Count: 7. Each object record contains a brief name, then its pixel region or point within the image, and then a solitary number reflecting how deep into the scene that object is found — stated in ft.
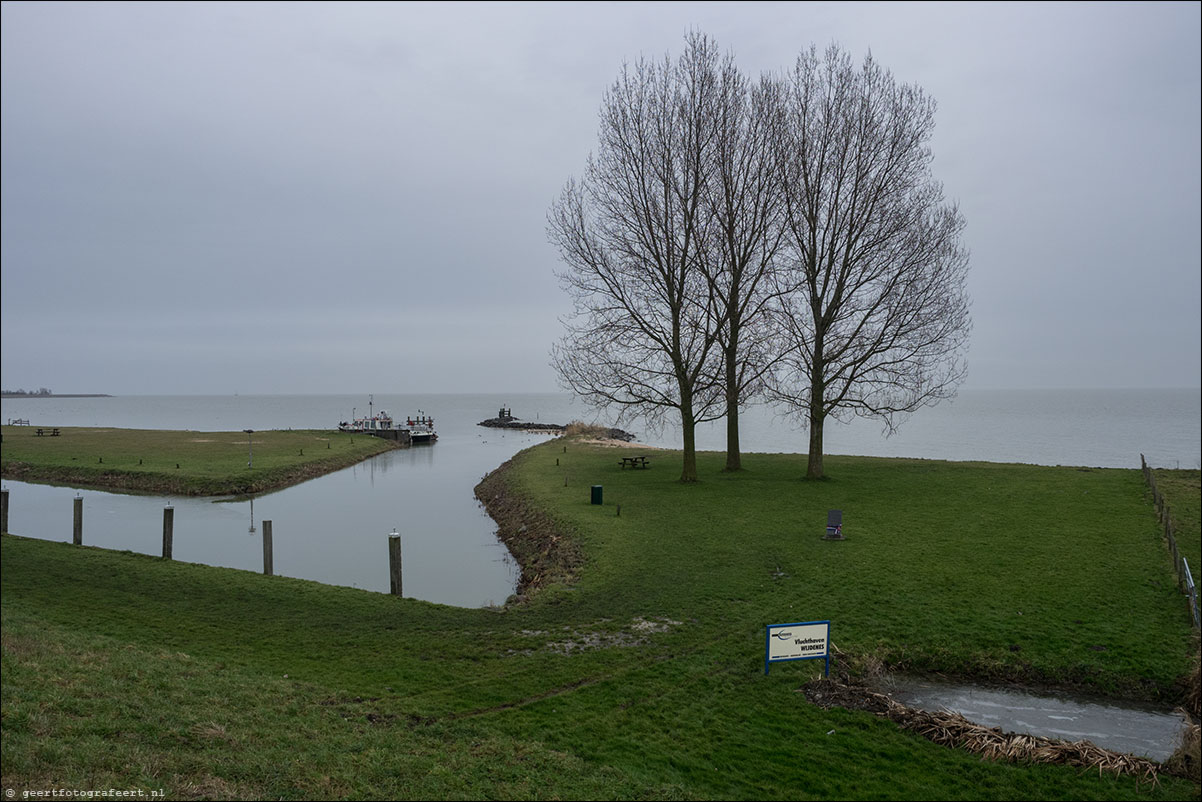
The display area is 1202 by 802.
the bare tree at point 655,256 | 90.63
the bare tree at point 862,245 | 90.99
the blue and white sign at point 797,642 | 31.65
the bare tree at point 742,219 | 90.27
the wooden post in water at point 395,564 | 50.65
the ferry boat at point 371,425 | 239.71
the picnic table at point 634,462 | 110.95
